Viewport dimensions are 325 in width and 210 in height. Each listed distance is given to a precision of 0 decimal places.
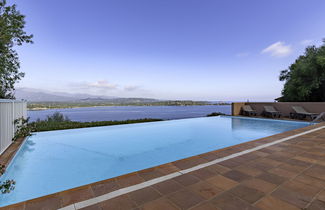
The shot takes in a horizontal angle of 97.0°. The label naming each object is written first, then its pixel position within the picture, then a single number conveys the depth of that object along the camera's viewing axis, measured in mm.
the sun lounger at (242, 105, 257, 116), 11422
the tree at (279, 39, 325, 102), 11656
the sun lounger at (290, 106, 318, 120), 8904
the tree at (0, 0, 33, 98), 4909
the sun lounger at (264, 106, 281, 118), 10271
